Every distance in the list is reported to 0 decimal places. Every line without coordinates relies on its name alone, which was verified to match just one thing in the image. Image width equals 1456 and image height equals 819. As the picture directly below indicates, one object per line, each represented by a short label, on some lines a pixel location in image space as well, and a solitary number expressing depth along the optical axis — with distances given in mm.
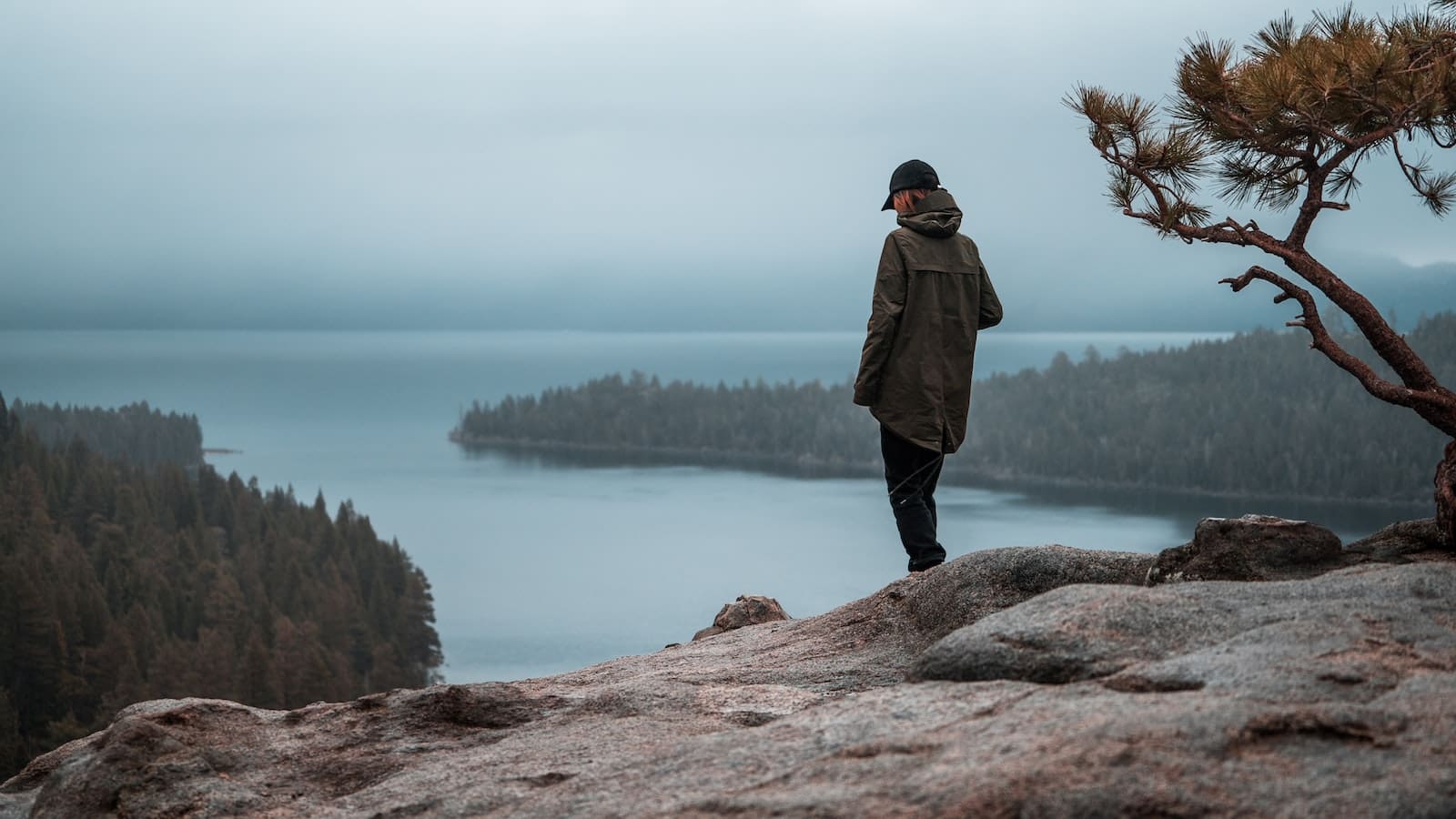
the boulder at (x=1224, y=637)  4613
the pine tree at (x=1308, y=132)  7703
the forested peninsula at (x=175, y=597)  66188
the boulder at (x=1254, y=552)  7125
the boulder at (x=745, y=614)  10734
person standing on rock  8938
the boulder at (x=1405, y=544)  7191
